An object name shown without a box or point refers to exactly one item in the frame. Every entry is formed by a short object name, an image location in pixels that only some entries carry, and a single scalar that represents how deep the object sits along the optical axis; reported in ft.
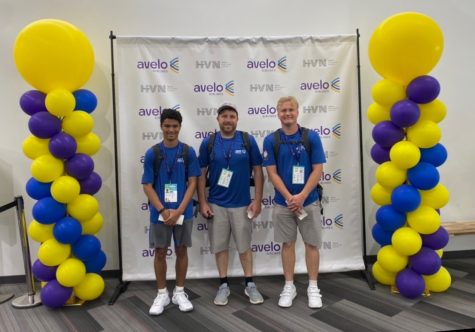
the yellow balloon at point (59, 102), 7.55
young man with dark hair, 8.01
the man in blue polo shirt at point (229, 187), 8.40
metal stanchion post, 8.84
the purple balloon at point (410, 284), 8.19
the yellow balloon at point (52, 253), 7.95
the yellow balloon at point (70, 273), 8.04
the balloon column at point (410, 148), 7.65
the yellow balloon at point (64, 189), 7.73
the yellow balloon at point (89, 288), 8.48
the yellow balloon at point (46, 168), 7.69
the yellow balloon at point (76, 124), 7.91
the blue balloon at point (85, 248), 8.22
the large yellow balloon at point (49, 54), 7.50
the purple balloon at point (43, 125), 7.55
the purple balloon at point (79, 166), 7.97
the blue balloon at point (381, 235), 8.88
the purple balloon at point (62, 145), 7.65
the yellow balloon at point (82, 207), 8.11
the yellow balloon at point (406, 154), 7.77
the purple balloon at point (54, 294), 8.15
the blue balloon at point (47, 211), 7.78
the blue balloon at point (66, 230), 7.84
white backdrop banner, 9.52
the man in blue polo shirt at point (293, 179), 8.18
